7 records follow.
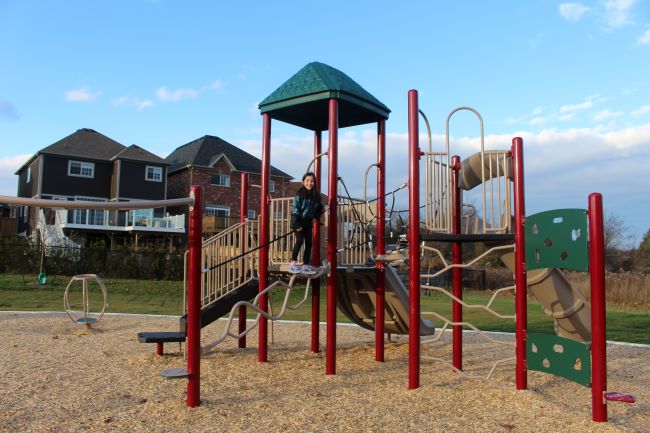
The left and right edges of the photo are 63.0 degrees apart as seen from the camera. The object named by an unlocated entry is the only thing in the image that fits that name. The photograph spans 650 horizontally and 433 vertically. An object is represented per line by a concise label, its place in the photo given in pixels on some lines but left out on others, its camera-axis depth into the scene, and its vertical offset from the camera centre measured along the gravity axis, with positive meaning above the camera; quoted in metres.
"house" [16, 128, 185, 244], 30.47 +3.81
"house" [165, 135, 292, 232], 36.09 +4.87
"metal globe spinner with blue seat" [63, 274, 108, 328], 9.43 -1.31
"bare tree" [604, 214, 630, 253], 38.56 +0.93
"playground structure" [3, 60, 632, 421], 4.85 -0.04
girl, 6.54 +0.40
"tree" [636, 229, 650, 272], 33.70 -0.61
